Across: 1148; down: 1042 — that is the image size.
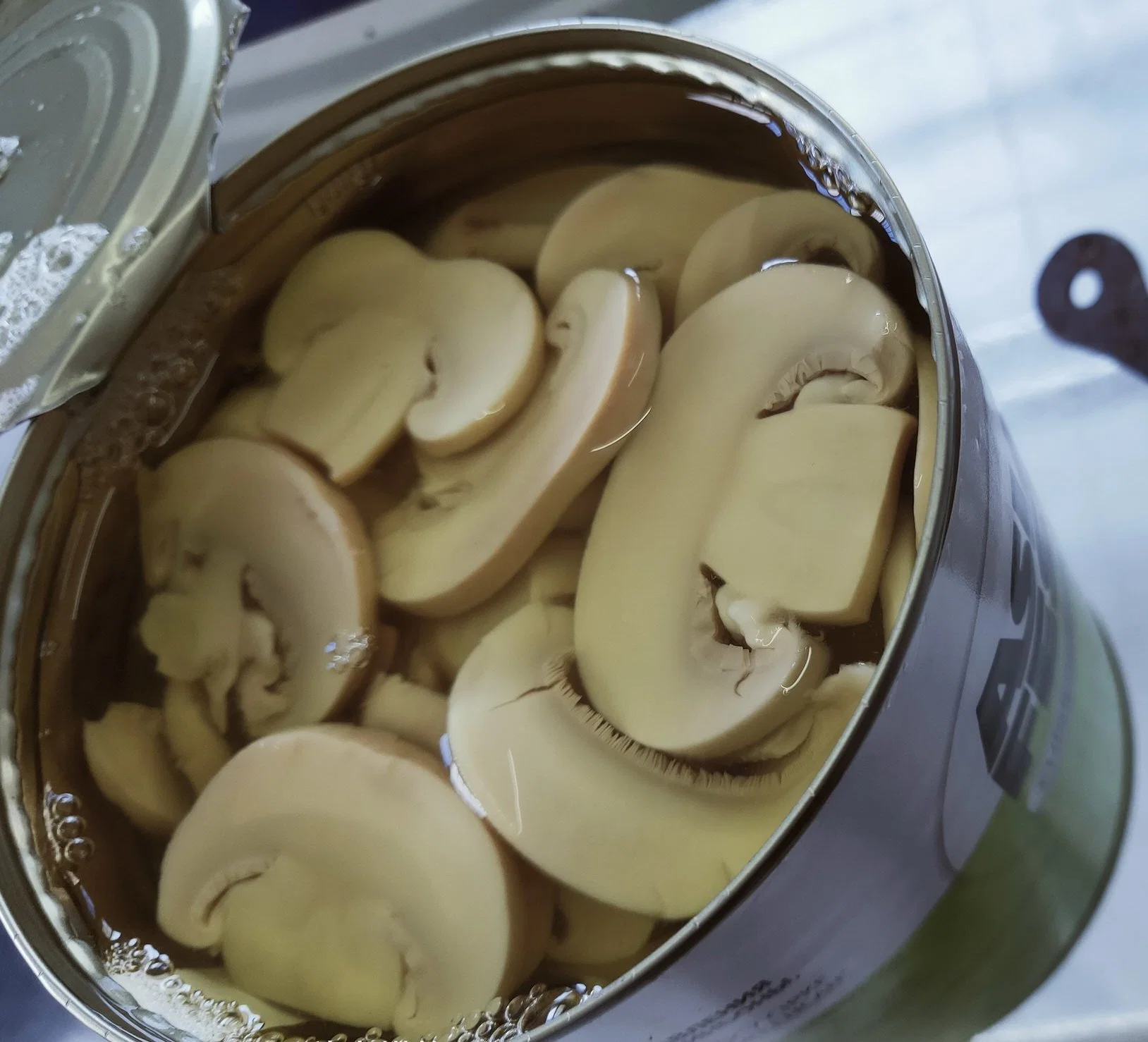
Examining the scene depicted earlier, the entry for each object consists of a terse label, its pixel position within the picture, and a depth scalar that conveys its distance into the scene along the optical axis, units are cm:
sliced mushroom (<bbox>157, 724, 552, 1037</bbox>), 19
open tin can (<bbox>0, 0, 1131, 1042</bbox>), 18
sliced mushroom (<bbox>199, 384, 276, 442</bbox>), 22
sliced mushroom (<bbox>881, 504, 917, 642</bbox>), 19
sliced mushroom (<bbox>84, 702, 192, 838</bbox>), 21
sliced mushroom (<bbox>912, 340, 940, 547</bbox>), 19
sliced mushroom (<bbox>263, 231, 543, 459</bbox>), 21
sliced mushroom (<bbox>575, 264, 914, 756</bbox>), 19
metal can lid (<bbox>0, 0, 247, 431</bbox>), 20
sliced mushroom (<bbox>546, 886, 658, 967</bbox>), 19
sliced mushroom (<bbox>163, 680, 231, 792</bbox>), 21
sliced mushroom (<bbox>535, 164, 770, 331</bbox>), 21
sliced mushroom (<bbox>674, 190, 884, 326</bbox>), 20
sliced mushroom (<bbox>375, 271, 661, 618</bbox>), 20
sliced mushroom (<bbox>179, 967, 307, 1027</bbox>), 20
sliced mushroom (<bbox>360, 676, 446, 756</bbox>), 20
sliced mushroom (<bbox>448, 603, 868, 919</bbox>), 19
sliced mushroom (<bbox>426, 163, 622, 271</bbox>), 22
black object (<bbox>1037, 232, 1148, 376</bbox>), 22
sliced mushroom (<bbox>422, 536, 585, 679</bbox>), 20
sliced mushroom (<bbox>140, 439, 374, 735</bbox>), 21
